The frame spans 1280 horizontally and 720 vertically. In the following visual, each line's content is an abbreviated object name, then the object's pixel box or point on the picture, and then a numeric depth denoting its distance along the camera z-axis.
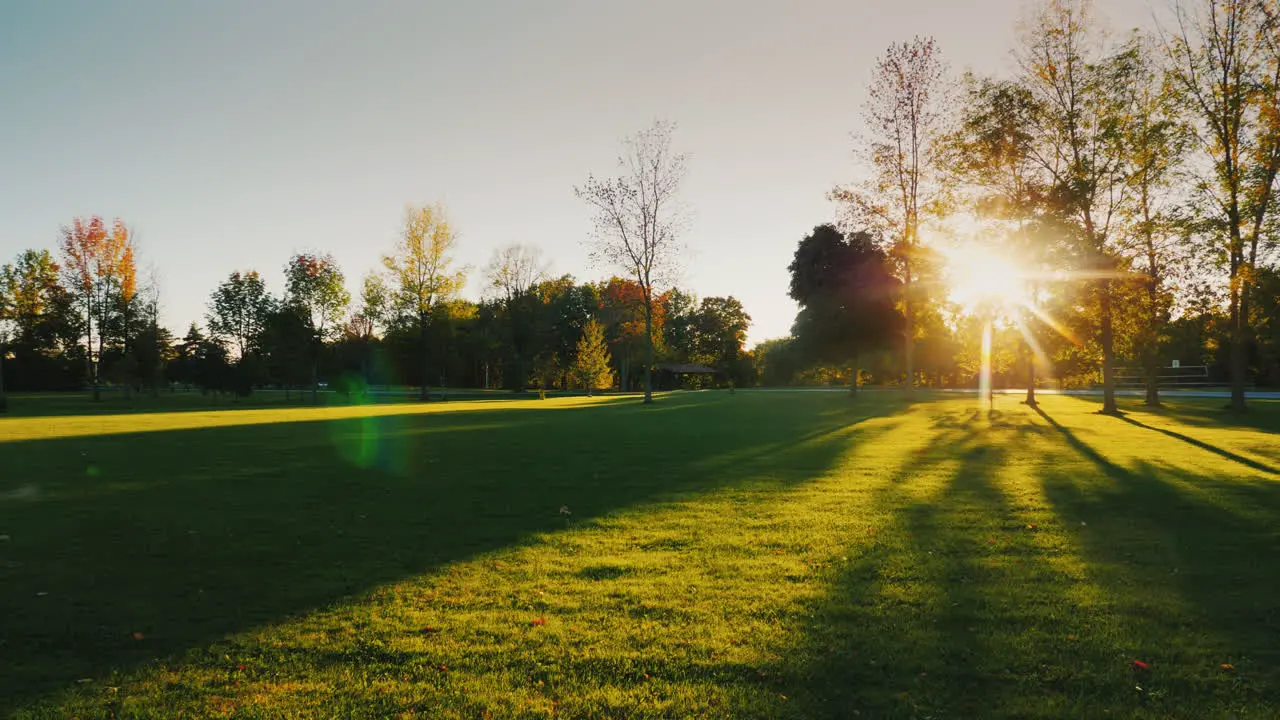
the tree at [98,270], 52.25
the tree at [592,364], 64.38
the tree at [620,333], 78.00
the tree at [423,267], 57.00
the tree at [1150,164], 27.73
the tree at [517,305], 83.81
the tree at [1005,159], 28.86
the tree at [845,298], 50.19
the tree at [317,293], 60.19
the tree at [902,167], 34.25
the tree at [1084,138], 28.28
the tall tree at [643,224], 41.75
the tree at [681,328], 102.94
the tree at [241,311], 60.62
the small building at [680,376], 89.00
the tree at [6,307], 55.38
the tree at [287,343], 58.66
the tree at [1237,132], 26.05
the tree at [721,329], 100.31
